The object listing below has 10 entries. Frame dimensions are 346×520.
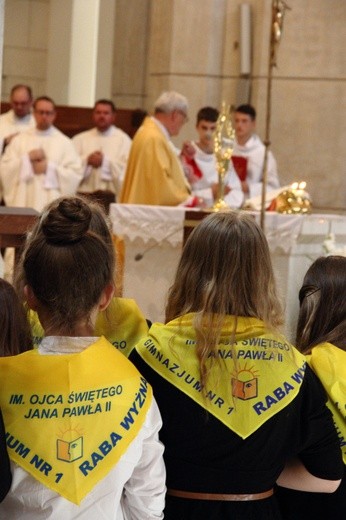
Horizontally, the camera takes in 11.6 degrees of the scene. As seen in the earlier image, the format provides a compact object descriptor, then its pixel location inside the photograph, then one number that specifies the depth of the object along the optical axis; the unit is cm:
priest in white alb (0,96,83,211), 1676
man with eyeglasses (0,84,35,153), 1786
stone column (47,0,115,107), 2044
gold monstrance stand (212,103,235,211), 1124
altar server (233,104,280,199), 1557
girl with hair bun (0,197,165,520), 358
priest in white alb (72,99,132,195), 1769
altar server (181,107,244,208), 1372
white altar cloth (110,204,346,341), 1069
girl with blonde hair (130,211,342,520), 396
